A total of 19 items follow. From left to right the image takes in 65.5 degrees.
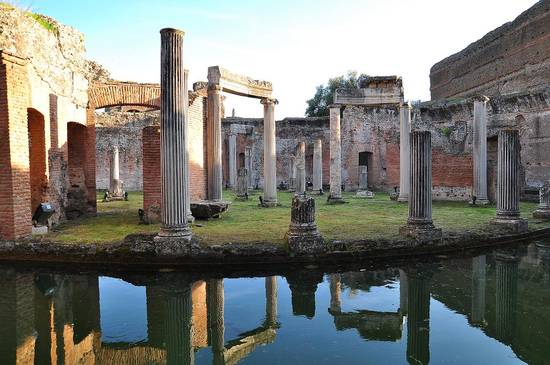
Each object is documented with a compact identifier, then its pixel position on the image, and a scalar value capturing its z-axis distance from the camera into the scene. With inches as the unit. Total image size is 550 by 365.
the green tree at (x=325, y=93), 1690.5
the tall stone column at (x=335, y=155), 714.2
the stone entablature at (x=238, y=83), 550.3
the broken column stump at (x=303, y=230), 299.6
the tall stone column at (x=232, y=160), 1078.4
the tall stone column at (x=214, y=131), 544.1
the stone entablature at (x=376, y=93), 686.5
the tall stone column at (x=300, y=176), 765.9
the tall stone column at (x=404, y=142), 673.0
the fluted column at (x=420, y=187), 350.0
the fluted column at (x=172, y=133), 312.7
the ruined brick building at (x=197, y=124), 342.6
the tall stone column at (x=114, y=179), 774.5
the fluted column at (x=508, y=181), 406.0
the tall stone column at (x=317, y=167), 984.9
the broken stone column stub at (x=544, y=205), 481.0
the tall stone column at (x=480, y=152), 652.1
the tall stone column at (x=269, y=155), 624.7
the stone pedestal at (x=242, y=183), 798.8
